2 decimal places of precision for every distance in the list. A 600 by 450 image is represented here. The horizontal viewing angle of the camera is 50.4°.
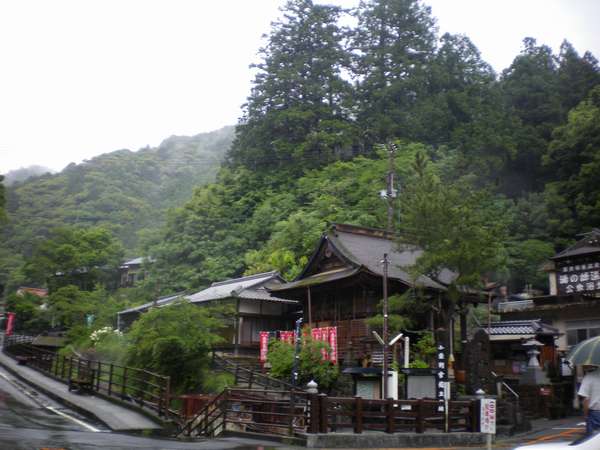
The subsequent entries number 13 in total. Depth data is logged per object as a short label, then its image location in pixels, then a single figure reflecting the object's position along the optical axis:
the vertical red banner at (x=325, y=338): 27.30
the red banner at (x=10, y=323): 51.91
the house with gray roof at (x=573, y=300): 34.38
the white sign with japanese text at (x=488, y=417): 12.77
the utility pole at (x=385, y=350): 20.78
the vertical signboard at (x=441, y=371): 20.20
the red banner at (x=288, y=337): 29.77
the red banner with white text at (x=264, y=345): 31.27
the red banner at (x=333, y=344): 27.47
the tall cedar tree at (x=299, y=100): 58.94
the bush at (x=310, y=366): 26.42
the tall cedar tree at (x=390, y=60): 60.75
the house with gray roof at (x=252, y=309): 35.31
